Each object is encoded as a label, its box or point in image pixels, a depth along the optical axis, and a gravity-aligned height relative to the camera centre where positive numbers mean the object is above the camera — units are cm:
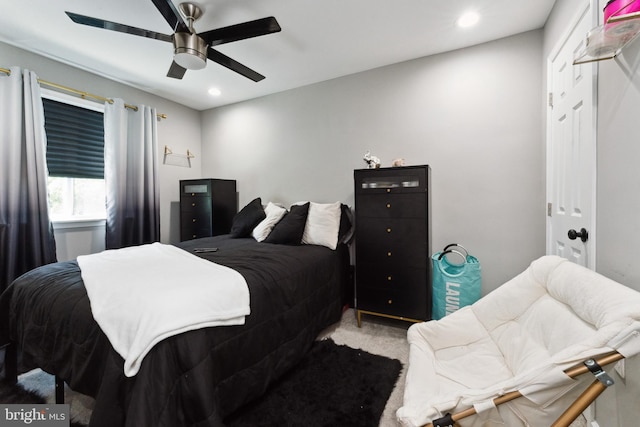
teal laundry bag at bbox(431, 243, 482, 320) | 228 -70
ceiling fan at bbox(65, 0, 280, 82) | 169 +115
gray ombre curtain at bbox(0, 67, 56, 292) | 232 +24
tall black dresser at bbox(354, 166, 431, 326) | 232 -35
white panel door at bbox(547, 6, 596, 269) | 141 +31
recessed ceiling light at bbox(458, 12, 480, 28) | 209 +145
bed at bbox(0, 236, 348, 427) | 106 -69
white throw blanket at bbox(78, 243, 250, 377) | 108 -43
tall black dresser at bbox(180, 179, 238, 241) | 349 -2
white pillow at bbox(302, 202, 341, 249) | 267 -22
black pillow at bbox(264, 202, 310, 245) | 267 -23
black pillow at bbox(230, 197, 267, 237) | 309 -17
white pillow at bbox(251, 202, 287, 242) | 287 -19
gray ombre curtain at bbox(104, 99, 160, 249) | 304 +37
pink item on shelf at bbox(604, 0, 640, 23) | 97 +72
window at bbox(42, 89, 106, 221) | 276 +53
